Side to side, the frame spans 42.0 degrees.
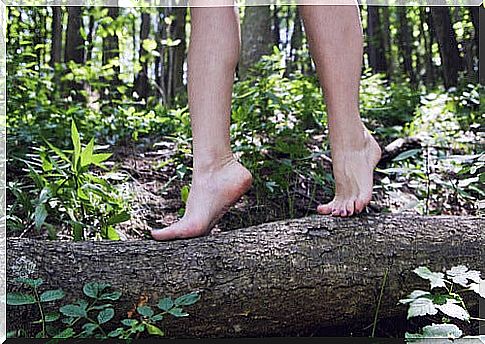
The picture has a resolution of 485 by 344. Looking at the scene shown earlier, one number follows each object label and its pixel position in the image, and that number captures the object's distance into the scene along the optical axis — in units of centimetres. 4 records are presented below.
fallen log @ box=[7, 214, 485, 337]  125
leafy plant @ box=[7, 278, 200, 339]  113
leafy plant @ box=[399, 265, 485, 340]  106
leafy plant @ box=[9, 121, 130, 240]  173
